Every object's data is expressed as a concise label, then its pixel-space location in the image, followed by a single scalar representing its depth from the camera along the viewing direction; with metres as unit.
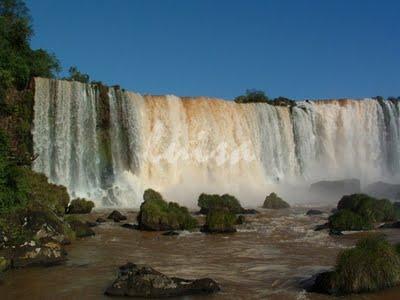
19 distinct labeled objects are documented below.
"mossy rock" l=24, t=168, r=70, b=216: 20.31
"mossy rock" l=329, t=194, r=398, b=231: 22.14
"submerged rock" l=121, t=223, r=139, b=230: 24.31
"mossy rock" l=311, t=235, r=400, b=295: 10.93
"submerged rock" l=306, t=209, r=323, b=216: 30.63
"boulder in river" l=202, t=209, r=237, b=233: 22.52
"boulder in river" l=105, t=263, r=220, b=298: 11.20
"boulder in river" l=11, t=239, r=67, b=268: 14.48
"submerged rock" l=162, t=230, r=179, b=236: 22.06
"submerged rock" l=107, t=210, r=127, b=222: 27.34
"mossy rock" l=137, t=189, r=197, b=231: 23.69
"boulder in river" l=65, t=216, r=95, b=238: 21.05
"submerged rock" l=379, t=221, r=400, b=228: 21.95
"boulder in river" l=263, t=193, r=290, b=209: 35.66
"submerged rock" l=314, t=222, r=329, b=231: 22.59
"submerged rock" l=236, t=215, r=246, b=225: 25.45
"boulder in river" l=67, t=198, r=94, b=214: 30.48
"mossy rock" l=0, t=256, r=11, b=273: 13.56
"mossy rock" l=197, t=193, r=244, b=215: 31.25
